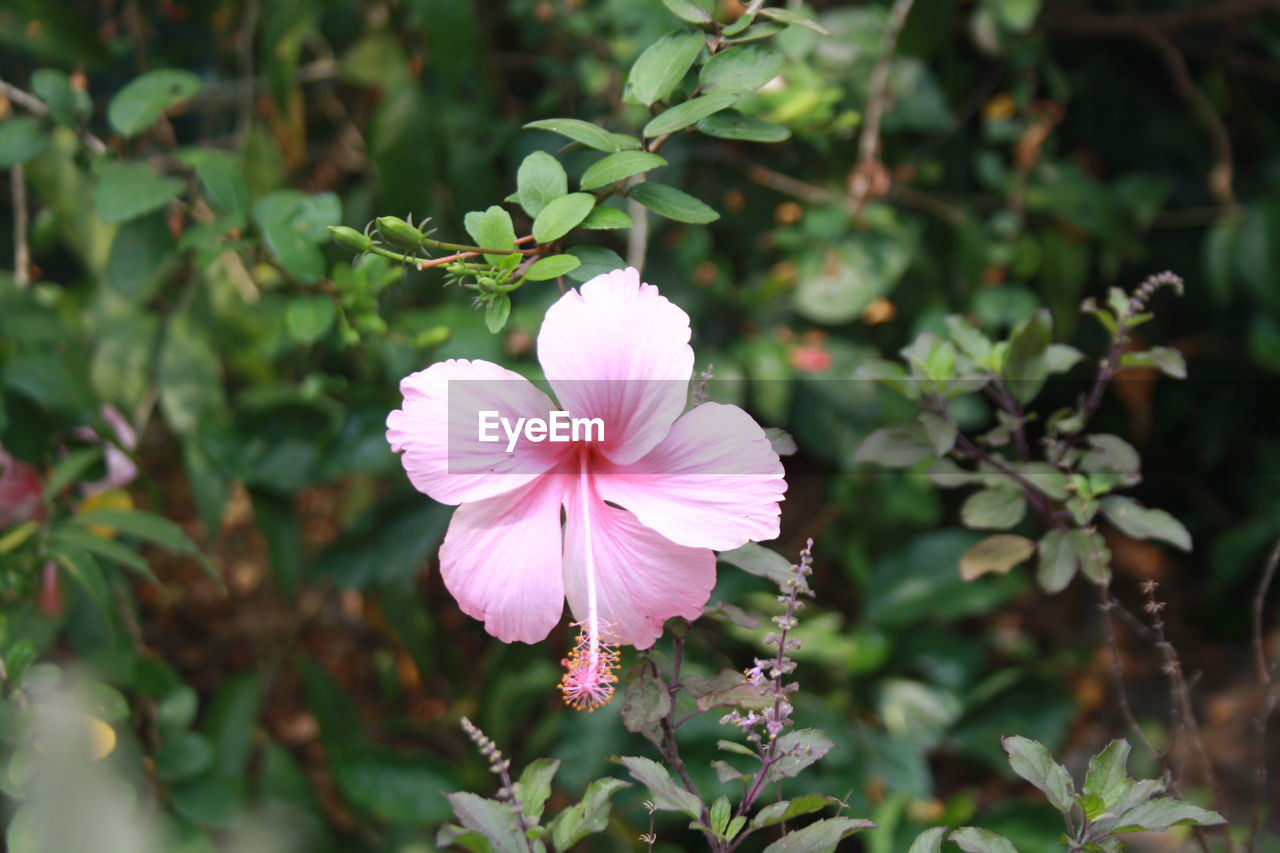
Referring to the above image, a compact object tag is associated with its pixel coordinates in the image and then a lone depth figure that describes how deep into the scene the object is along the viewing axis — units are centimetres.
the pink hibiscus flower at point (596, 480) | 86
